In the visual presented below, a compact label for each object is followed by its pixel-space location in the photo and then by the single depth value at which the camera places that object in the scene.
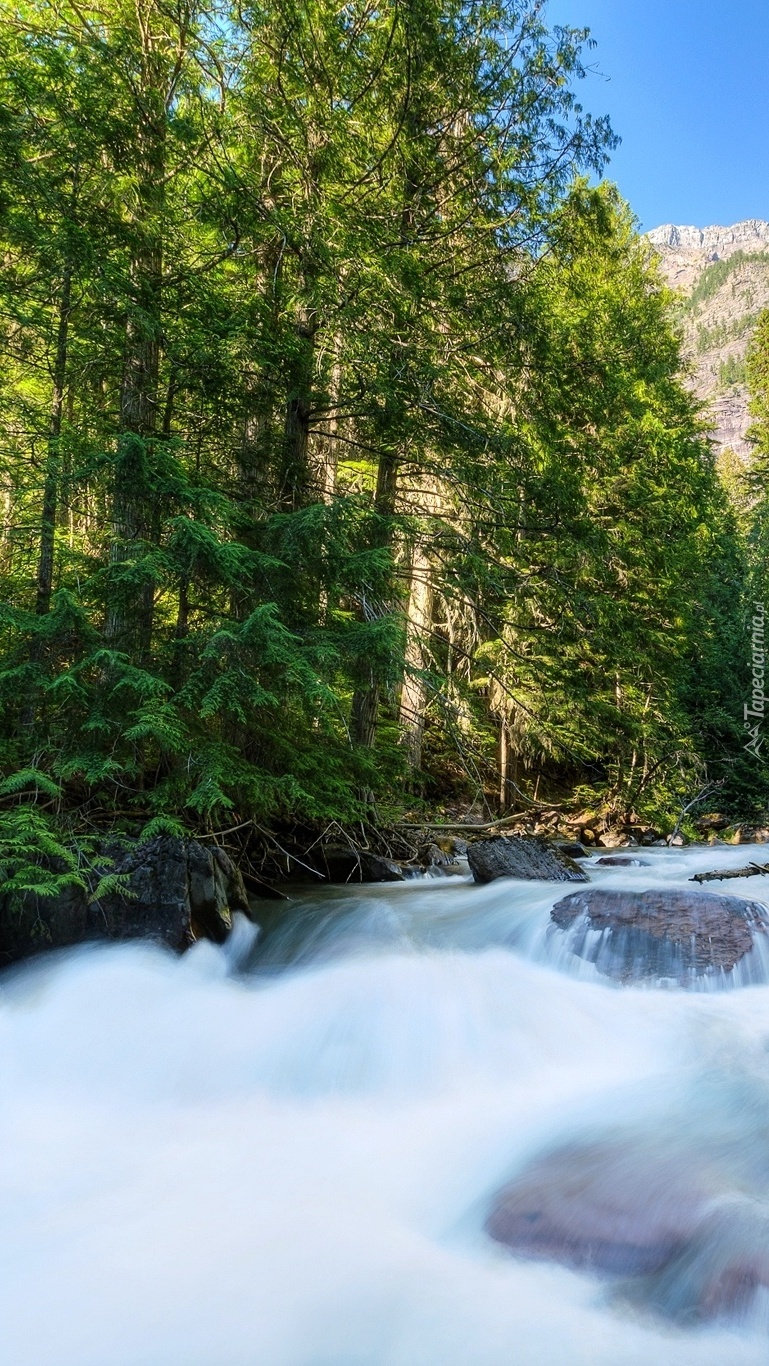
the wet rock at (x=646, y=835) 13.61
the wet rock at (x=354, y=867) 7.95
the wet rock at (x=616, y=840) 13.31
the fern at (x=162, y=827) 5.17
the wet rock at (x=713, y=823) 15.14
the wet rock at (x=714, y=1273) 2.32
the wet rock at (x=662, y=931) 5.16
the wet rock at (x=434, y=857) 9.06
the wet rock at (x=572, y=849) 10.91
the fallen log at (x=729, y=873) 7.46
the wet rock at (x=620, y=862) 9.98
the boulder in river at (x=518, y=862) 7.90
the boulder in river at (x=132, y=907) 5.19
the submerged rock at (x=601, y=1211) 2.60
